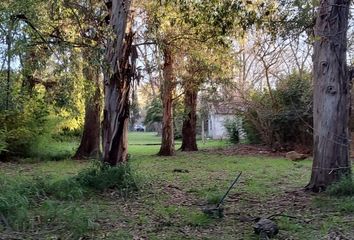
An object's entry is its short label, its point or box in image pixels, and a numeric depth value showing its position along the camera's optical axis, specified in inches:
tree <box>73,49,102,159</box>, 596.7
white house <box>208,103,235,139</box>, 821.1
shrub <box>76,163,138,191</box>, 313.9
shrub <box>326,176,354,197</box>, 281.6
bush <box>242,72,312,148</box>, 679.4
